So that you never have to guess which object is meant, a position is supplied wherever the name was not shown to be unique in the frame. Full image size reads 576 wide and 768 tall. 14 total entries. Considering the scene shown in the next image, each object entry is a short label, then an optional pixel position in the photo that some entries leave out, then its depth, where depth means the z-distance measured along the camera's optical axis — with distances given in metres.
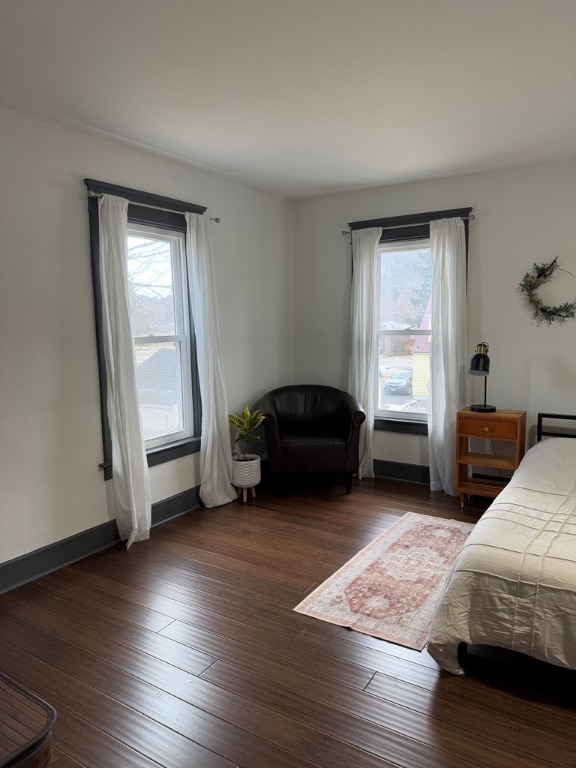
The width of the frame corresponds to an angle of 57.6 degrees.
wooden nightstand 3.96
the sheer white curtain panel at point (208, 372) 4.04
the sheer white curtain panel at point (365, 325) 4.75
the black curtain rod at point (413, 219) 4.35
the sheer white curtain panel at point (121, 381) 3.36
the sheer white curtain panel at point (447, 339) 4.34
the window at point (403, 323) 4.64
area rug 2.57
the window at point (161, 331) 3.71
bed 2.02
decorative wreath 4.03
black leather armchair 4.34
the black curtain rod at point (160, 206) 3.29
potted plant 4.32
